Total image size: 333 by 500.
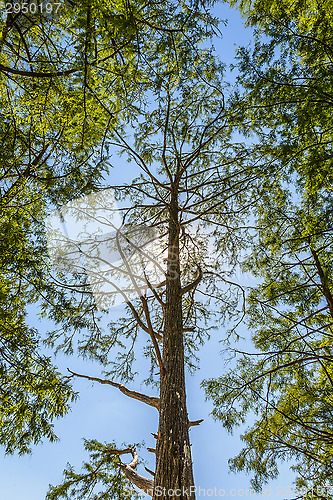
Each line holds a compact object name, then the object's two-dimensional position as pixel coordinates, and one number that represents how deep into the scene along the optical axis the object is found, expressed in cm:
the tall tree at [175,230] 390
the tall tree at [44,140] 246
